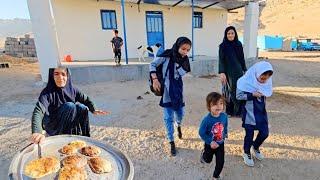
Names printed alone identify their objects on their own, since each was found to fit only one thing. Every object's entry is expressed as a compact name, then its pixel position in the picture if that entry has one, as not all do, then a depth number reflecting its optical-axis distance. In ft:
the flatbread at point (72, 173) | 5.16
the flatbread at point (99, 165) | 5.42
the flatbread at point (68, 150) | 6.15
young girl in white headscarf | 9.86
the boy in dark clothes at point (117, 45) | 30.42
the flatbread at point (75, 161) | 5.63
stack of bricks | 61.36
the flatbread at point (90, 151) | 6.08
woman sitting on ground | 8.66
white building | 34.04
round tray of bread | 5.22
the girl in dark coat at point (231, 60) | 14.65
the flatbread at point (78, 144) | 6.33
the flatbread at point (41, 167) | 5.17
